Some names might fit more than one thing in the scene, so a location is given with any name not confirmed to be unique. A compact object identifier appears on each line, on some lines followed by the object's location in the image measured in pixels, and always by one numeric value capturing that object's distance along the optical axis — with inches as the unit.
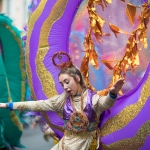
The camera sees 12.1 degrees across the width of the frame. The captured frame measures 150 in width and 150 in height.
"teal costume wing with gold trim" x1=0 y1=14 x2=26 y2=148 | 357.8
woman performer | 234.2
